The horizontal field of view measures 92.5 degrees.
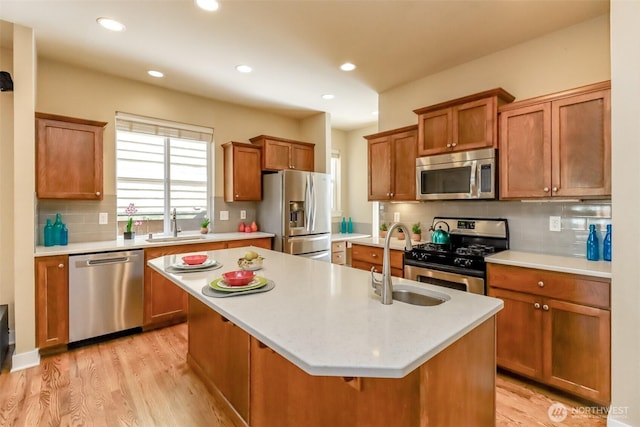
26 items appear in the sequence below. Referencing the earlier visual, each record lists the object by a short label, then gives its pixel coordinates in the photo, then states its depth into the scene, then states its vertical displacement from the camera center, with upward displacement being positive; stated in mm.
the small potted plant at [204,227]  4090 -211
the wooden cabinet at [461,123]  2576 +797
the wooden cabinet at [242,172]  4141 +538
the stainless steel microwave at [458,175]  2602 +323
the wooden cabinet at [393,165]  3285 +523
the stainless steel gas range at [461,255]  2438 -380
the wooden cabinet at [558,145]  2090 +485
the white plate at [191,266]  1962 -355
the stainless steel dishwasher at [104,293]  2766 -774
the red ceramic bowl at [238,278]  1530 -338
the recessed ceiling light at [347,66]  3176 +1525
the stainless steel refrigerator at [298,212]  4090 -13
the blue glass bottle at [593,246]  2223 -266
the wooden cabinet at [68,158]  2801 +520
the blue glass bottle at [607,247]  2182 -263
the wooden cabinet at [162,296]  3170 -912
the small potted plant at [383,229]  3736 -223
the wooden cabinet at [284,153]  4352 +864
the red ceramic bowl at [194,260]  2059 -332
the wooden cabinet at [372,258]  3020 -509
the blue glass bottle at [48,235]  2953 -225
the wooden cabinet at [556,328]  1905 -800
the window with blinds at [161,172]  3650 +511
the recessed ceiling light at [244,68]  3238 +1535
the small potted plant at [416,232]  3418 -241
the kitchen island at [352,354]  920 -427
